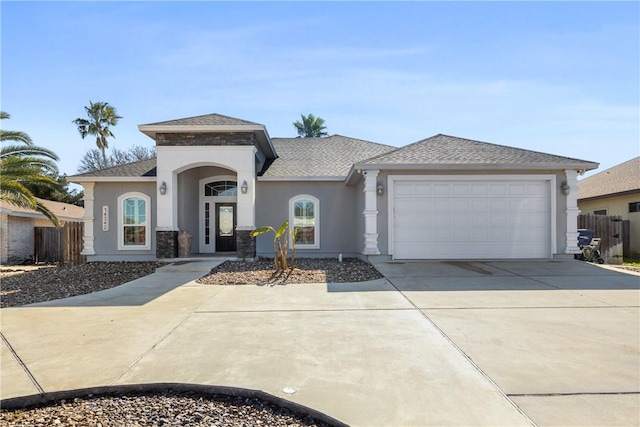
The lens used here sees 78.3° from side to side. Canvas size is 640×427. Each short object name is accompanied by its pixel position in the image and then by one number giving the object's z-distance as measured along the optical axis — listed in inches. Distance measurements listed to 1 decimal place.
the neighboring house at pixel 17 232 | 705.0
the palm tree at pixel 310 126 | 1692.9
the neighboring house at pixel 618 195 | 698.8
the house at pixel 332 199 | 460.1
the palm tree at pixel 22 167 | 487.8
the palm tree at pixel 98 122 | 1323.8
